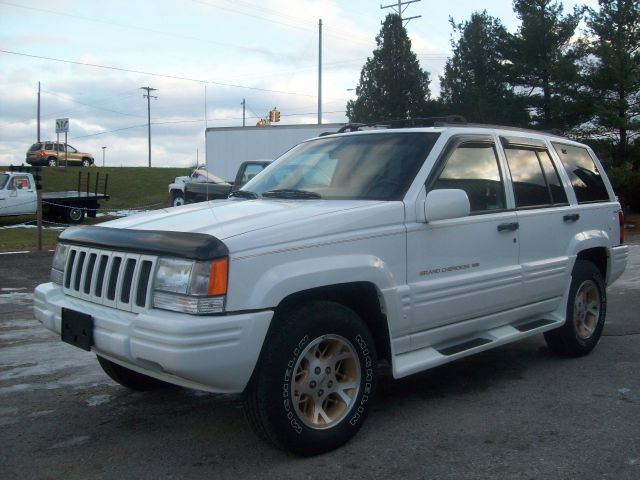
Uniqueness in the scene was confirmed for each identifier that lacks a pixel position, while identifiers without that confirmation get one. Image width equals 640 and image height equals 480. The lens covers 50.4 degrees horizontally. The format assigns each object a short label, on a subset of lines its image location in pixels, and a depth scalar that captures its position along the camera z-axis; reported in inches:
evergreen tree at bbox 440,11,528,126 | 1110.4
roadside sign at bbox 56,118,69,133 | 1531.7
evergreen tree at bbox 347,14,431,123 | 1414.9
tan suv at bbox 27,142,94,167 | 1745.8
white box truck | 876.0
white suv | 131.5
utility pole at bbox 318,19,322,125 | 1476.4
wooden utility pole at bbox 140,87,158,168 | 2253.6
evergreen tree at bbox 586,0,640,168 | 954.1
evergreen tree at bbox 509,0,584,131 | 1018.1
